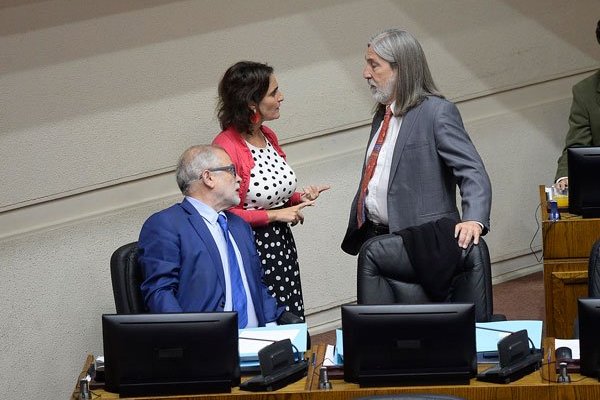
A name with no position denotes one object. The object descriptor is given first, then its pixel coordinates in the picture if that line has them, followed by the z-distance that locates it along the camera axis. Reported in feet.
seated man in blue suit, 28.40
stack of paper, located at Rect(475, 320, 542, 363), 24.27
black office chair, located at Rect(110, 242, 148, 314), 28.96
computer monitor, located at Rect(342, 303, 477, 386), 22.61
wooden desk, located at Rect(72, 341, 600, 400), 22.66
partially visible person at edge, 39.63
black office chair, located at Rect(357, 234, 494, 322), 28.17
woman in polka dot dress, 32.71
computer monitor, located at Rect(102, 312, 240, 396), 22.85
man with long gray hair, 30.66
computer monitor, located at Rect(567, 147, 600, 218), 32.73
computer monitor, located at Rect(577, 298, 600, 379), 22.24
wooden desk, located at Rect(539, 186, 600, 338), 34.06
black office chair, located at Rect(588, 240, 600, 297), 27.37
